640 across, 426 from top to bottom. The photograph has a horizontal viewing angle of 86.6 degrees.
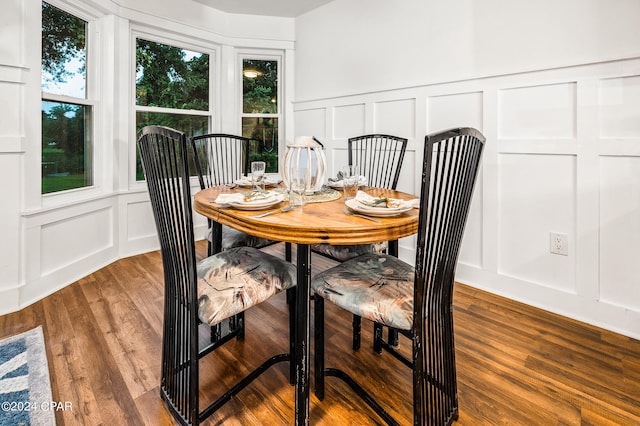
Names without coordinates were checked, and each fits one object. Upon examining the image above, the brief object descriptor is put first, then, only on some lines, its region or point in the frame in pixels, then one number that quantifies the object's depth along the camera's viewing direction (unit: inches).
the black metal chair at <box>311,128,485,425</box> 39.0
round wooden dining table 42.4
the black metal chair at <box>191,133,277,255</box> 71.2
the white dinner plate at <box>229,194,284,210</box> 51.6
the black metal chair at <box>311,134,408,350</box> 68.1
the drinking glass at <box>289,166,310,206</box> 57.0
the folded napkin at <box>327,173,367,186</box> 73.5
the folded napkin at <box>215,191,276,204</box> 52.7
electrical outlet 82.4
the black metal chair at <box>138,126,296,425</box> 42.6
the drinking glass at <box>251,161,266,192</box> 66.8
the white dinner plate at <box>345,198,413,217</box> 48.0
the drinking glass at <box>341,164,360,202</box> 68.6
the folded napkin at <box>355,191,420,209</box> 50.5
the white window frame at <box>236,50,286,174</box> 151.6
